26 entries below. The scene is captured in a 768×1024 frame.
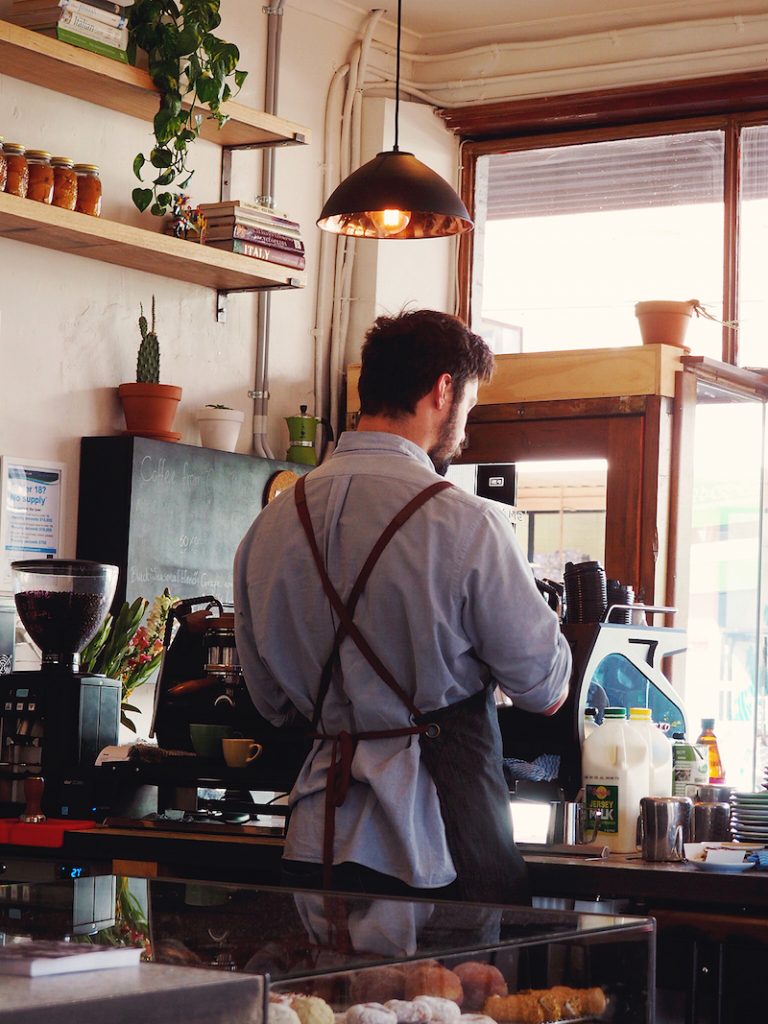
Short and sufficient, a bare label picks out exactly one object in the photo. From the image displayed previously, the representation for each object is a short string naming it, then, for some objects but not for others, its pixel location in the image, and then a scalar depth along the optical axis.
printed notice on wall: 4.62
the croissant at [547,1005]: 1.39
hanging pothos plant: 4.71
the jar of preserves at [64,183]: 4.55
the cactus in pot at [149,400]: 4.91
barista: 2.29
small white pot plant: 5.21
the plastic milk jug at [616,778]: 2.68
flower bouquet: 4.46
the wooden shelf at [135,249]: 4.44
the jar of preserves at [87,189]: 4.63
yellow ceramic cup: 2.98
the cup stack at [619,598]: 3.04
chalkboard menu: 4.75
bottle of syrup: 3.38
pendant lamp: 4.08
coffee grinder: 3.18
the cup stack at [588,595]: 2.97
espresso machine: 2.81
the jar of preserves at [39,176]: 4.47
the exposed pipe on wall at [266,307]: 5.53
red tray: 2.99
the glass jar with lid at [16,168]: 4.38
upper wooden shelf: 4.41
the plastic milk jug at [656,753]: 2.76
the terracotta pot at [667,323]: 5.32
